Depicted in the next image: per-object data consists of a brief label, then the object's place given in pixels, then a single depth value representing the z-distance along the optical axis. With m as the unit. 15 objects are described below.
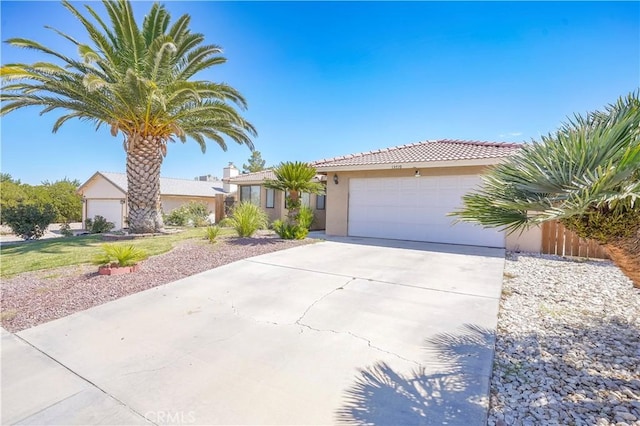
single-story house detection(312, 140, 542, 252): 10.41
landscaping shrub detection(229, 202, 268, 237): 11.52
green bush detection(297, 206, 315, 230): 11.67
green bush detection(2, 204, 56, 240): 13.76
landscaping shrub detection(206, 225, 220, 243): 10.30
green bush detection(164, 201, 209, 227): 19.16
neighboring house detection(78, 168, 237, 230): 25.25
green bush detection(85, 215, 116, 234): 17.62
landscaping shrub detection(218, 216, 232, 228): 17.09
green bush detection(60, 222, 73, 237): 17.48
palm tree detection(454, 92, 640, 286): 2.01
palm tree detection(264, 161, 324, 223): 10.73
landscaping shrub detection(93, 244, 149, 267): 6.82
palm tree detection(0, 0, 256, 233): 9.68
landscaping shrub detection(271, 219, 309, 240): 11.48
